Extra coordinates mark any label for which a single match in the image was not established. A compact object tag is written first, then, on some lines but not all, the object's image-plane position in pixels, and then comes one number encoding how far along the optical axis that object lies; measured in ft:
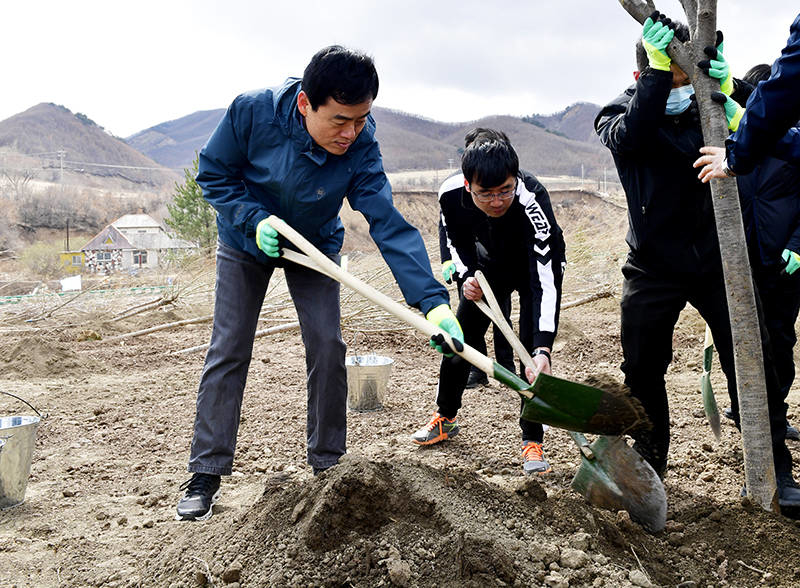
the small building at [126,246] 126.31
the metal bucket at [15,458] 8.65
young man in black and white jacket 9.49
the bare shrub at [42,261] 96.63
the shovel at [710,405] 11.10
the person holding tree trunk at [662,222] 7.75
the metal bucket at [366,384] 14.35
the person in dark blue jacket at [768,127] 5.89
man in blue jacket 8.26
